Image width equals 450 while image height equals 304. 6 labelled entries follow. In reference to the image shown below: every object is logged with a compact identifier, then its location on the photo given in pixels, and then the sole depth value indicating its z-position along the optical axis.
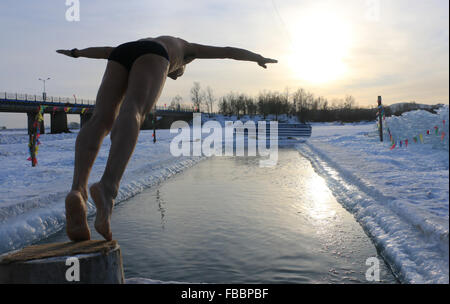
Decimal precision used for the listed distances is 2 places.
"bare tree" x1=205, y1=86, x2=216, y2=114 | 106.06
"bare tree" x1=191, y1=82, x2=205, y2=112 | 100.00
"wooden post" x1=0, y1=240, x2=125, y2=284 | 1.66
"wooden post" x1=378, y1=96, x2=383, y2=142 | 19.39
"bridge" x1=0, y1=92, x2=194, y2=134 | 43.84
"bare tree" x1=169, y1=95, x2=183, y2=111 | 91.19
